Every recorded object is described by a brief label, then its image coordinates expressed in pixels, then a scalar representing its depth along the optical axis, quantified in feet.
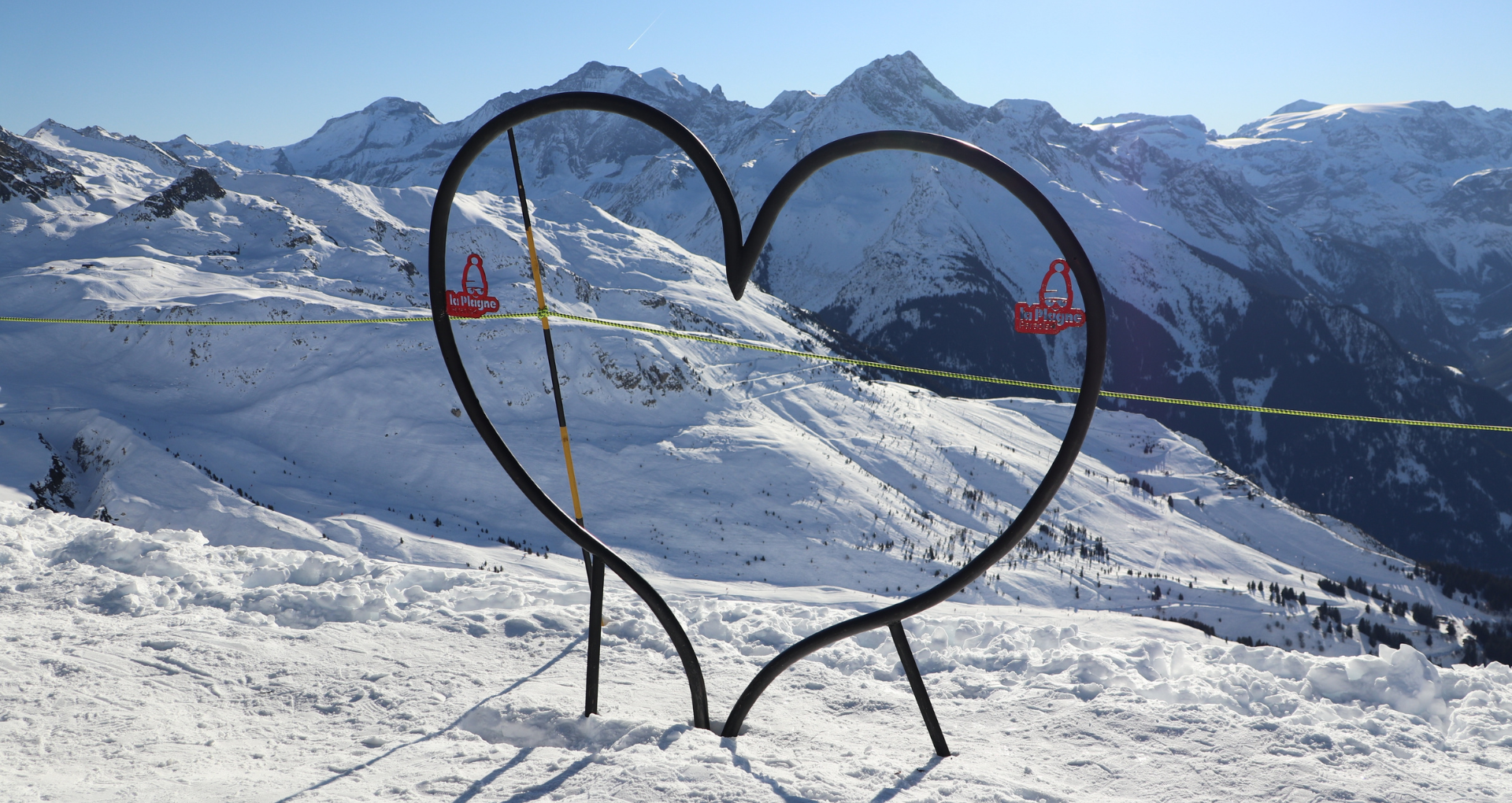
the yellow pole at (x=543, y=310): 29.35
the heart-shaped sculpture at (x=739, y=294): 22.18
